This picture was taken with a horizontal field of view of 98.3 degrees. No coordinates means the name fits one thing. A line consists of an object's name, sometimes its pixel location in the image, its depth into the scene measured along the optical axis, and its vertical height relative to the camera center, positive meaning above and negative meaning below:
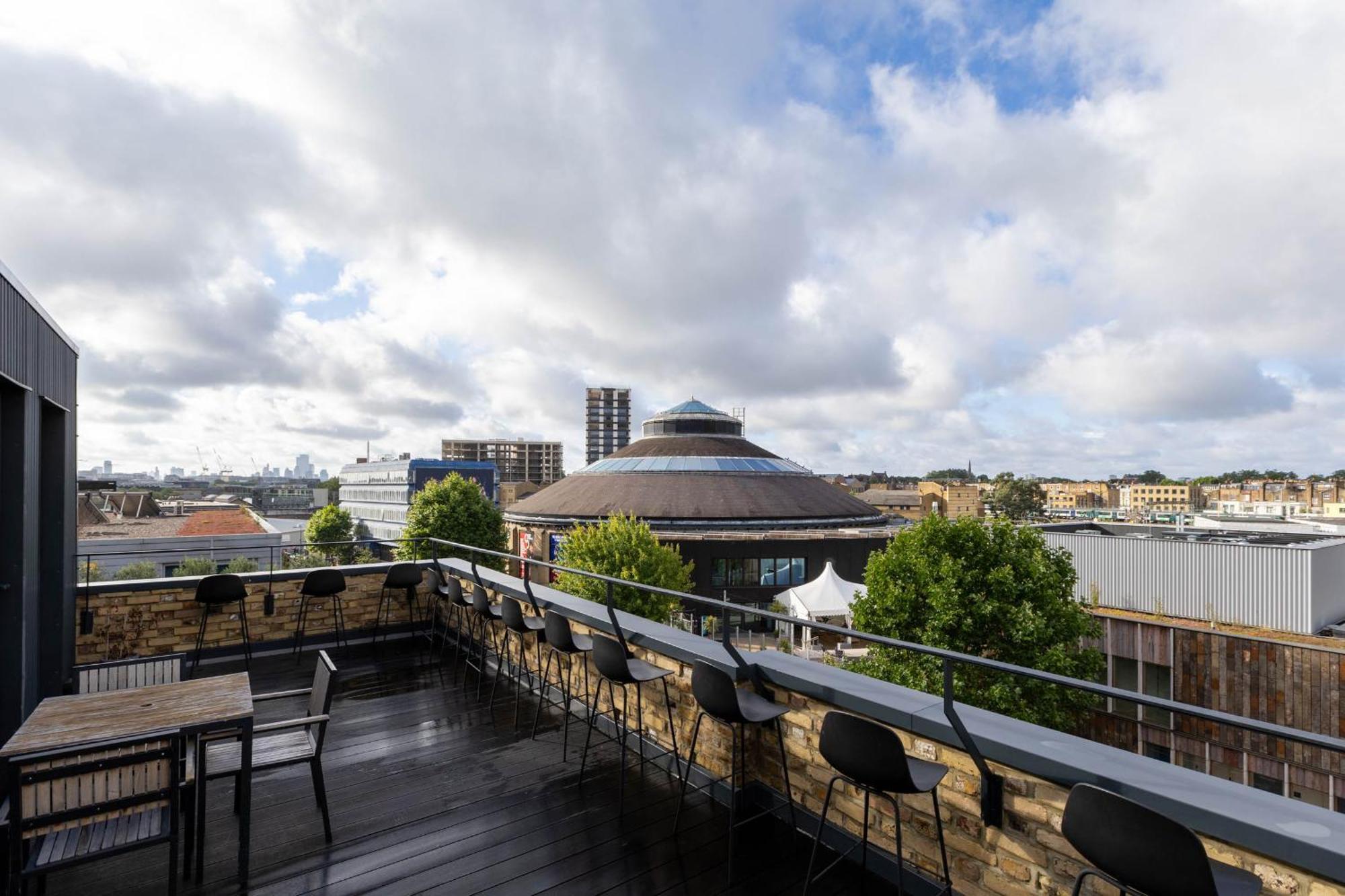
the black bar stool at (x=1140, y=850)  1.41 -1.02
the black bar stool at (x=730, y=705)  2.71 -1.21
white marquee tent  18.30 -4.49
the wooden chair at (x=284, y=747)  2.68 -1.46
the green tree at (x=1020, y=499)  75.12 -5.40
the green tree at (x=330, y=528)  39.41 -5.18
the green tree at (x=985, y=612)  10.89 -3.01
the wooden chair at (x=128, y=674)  3.40 -1.29
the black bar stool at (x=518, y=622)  4.49 -1.29
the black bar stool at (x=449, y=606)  5.67 -1.67
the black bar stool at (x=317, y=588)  6.25 -1.40
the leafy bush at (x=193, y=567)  20.45 -3.95
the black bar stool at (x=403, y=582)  6.74 -1.44
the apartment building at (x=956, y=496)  86.56 -6.01
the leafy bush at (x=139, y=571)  19.95 -4.01
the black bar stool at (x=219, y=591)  5.77 -1.32
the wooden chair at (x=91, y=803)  1.99 -1.24
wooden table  2.37 -1.18
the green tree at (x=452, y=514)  24.75 -2.41
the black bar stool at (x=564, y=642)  3.91 -1.27
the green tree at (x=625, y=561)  16.27 -3.15
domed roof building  29.84 -3.08
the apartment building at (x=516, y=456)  126.69 +0.32
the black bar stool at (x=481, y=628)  5.23 -1.72
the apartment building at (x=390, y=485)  61.88 -3.23
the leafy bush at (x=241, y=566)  18.00 -3.43
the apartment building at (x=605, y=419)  134.00 +9.09
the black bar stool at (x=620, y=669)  3.29 -1.23
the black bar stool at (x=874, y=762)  2.08 -1.13
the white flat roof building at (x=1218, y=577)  13.92 -3.14
